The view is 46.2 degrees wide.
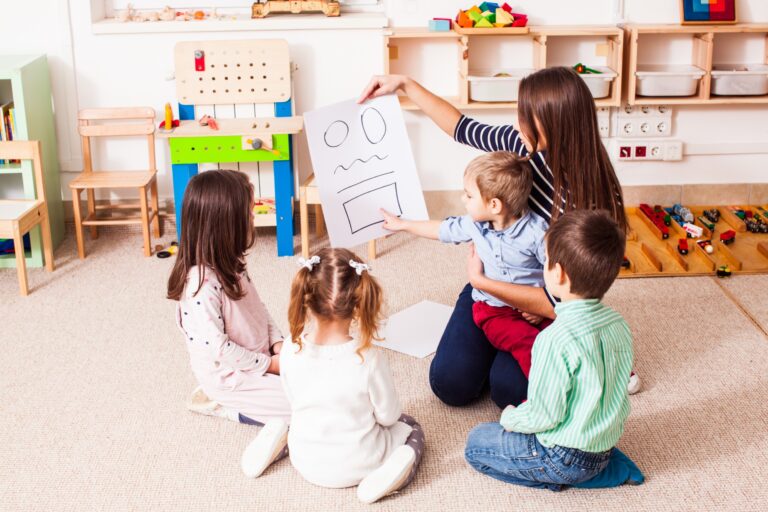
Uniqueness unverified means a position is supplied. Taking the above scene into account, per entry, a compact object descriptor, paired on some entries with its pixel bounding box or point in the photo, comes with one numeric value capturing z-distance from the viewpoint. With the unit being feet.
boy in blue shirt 7.23
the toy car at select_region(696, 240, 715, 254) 11.41
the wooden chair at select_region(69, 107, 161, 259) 11.75
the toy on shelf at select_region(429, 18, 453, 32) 12.01
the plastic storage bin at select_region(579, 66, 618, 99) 11.93
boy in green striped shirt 6.07
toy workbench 11.47
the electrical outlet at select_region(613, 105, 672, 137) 12.68
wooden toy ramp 10.93
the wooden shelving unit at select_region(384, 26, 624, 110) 11.86
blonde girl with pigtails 6.36
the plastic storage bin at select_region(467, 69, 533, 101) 11.93
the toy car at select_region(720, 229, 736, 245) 11.66
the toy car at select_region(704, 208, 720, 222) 12.44
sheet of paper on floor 9.07
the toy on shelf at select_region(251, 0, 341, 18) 12.25
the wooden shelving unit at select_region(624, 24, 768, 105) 11.93
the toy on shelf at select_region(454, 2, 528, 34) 11.73
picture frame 12.06
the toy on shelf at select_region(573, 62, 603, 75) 11.99
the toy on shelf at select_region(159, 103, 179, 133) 11.61
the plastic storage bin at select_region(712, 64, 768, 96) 12.12
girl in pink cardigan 7.10
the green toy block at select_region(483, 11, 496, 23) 11.78
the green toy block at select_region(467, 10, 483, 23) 11.82
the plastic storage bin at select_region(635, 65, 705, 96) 12.07
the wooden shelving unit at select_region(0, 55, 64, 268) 11.19
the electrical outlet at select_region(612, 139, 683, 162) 12.77
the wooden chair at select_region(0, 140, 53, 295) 10.36
